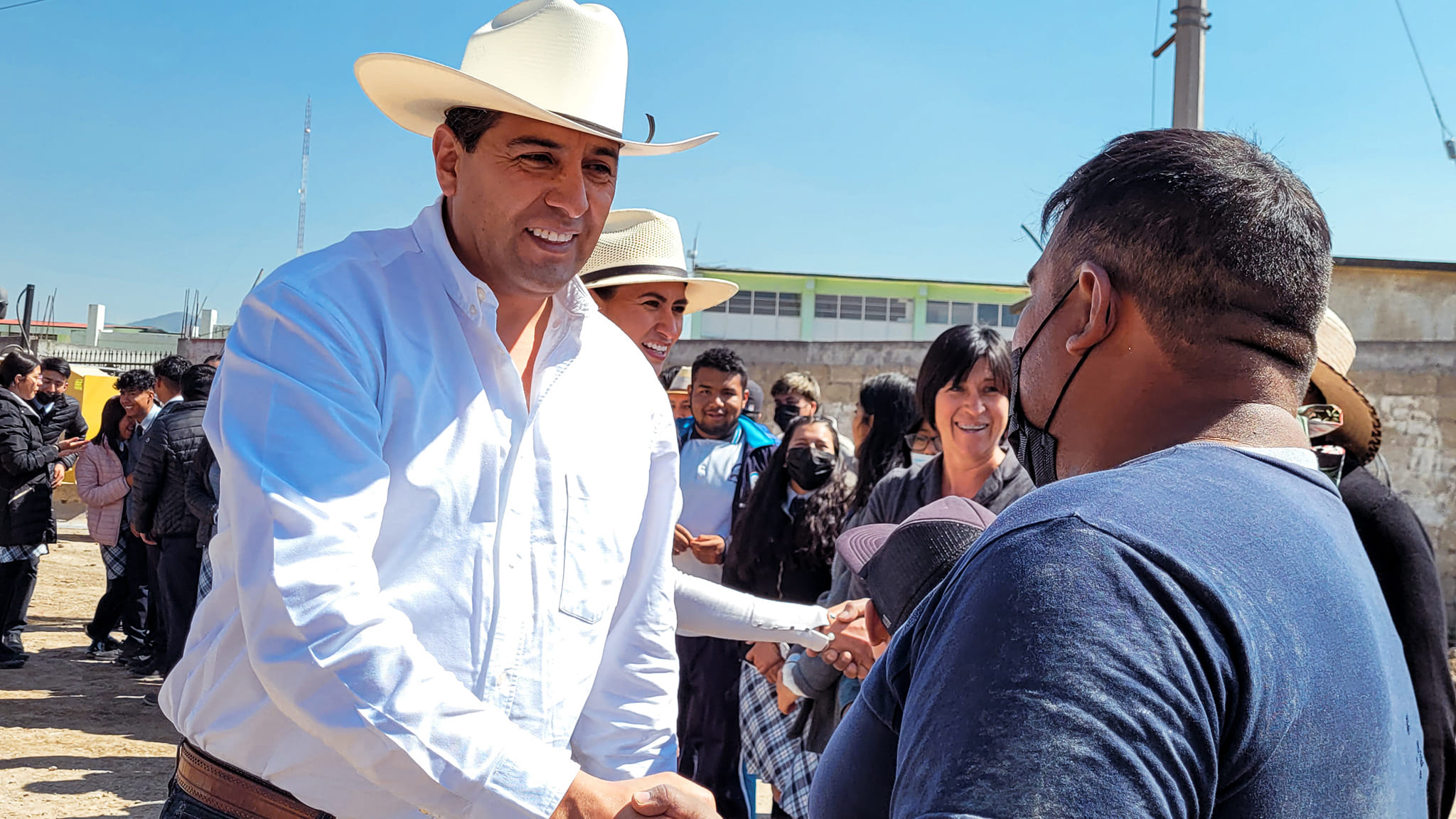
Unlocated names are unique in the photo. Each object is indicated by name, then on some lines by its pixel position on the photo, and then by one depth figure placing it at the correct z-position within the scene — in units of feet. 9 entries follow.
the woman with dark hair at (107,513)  28.58
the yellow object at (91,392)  61.41
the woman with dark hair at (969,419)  11.55
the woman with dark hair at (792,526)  14.85
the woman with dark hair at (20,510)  24.98
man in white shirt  5.30
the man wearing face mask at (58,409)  30.73
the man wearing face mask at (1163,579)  2.75
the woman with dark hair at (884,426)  15.79
